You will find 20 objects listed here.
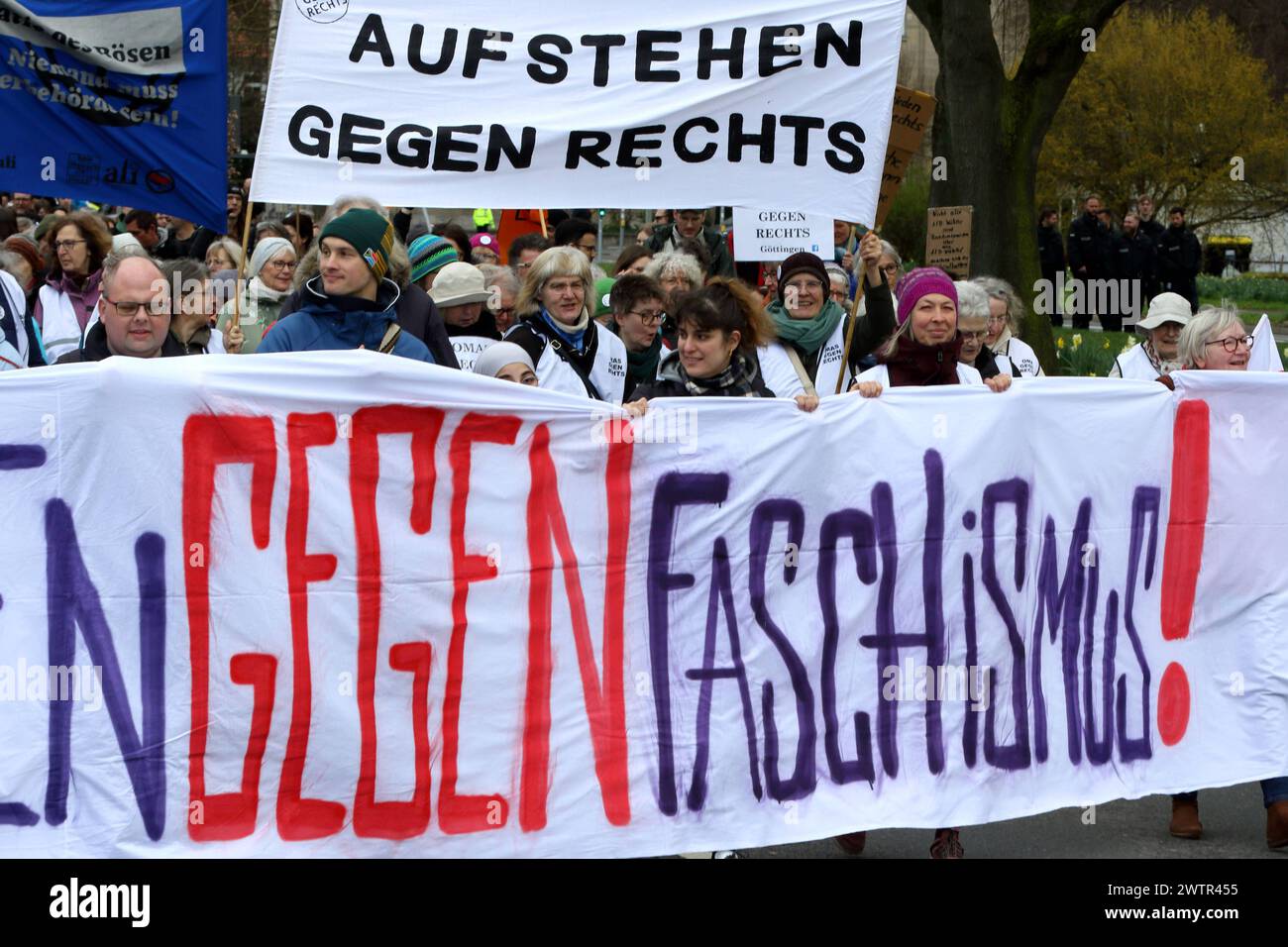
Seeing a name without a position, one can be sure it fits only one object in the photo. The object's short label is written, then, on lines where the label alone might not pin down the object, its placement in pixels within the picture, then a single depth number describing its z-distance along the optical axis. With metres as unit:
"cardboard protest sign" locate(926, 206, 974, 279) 10.80
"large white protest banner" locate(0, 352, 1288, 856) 4.64
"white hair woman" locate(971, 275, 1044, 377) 7.65
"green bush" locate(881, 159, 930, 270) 29.62
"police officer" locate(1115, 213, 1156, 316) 23.94
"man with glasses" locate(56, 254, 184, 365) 5.14
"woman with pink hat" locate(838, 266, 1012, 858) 5.79
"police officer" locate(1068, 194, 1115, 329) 23.89
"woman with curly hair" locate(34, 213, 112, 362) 8.40
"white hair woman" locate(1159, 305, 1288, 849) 6.01
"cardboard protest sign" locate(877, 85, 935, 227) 8.64
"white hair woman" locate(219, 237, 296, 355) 7.79
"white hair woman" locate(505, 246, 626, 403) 6.52
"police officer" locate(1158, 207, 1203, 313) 23.89
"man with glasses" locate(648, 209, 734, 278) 11.03
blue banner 6.98
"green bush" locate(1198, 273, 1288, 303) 28.61
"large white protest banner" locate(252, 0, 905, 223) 6.26
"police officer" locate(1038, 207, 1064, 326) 24.28
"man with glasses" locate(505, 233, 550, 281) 9.27
